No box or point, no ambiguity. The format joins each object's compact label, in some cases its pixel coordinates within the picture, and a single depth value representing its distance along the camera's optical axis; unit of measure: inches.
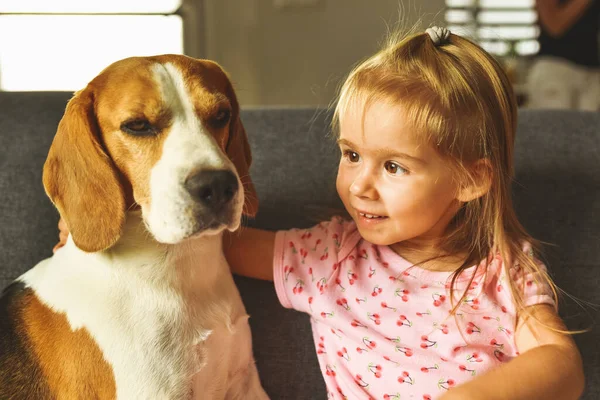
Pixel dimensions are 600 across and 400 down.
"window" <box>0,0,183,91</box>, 148.1
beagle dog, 42.1
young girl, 47.2
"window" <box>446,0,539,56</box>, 172.7
